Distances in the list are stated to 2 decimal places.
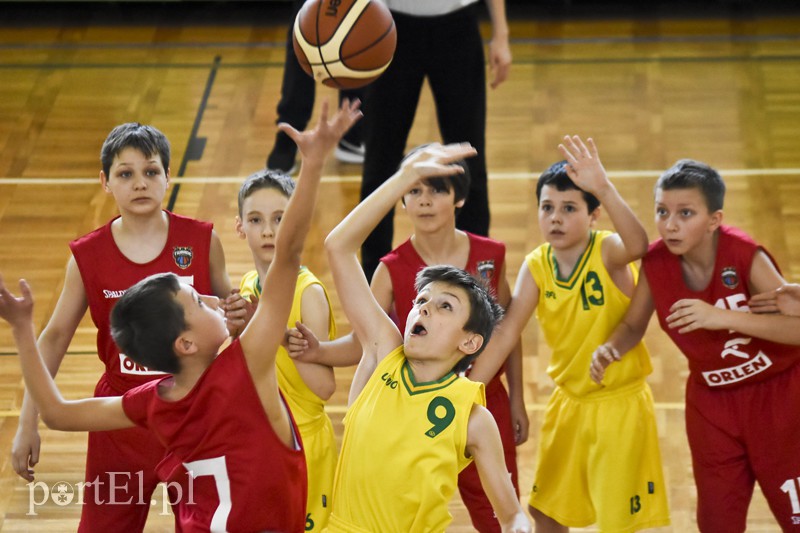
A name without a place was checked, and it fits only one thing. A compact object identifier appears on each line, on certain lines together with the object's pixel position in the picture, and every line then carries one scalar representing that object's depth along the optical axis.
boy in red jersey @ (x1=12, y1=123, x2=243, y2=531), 7.46
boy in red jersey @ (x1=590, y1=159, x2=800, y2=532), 7.58
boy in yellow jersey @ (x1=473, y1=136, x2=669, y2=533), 7.99
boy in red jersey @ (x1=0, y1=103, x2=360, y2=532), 5.88
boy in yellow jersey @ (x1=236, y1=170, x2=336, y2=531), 7.72
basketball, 7.78
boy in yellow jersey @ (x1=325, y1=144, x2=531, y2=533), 6.17
